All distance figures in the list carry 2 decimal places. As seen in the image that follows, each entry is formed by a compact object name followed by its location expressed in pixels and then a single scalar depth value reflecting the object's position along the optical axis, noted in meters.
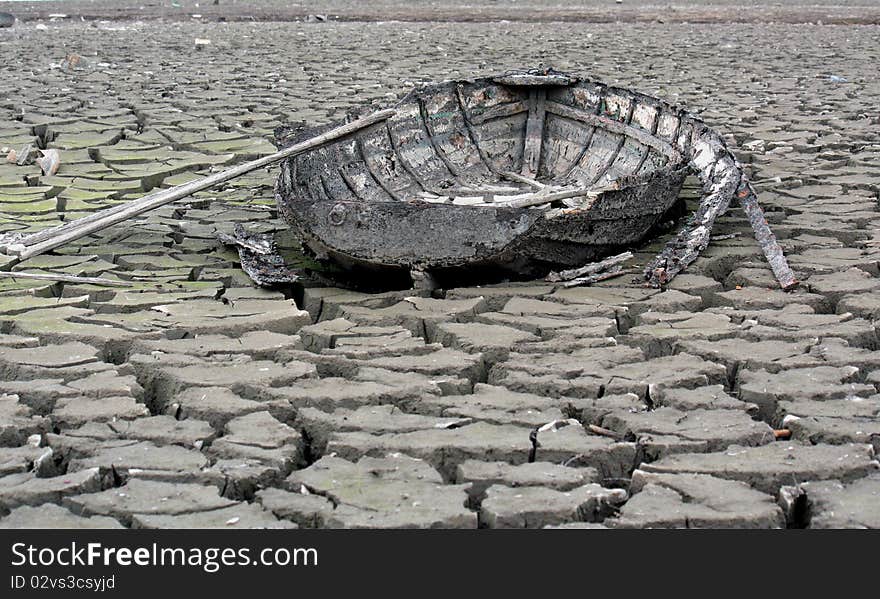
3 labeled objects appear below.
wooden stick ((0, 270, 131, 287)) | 4.56
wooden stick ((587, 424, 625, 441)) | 3.18
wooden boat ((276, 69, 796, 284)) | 4.38
